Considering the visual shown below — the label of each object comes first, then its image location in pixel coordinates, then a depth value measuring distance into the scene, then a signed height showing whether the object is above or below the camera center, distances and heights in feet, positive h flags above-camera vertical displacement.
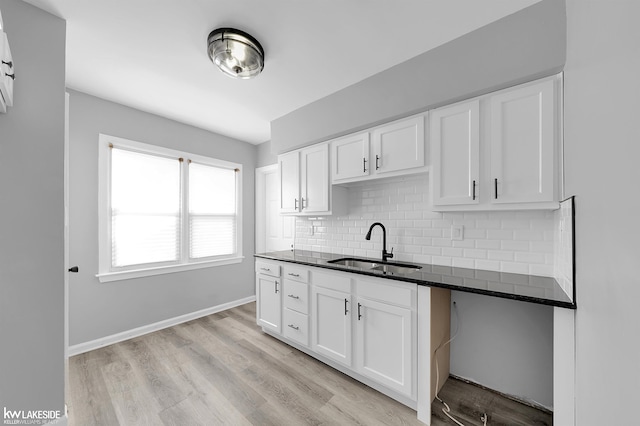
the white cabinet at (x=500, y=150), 4.86 +1.39
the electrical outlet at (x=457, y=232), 6.66 -0.55
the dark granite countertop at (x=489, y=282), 4.30 -1.49
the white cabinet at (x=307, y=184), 8.87 +1.13
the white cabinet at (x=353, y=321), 5.66 -3.08
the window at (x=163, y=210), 9.04 +0.09
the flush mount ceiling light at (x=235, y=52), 5.55 +3.88
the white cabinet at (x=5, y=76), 3.74 +2.25
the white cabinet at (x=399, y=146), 6.56 +1.92
